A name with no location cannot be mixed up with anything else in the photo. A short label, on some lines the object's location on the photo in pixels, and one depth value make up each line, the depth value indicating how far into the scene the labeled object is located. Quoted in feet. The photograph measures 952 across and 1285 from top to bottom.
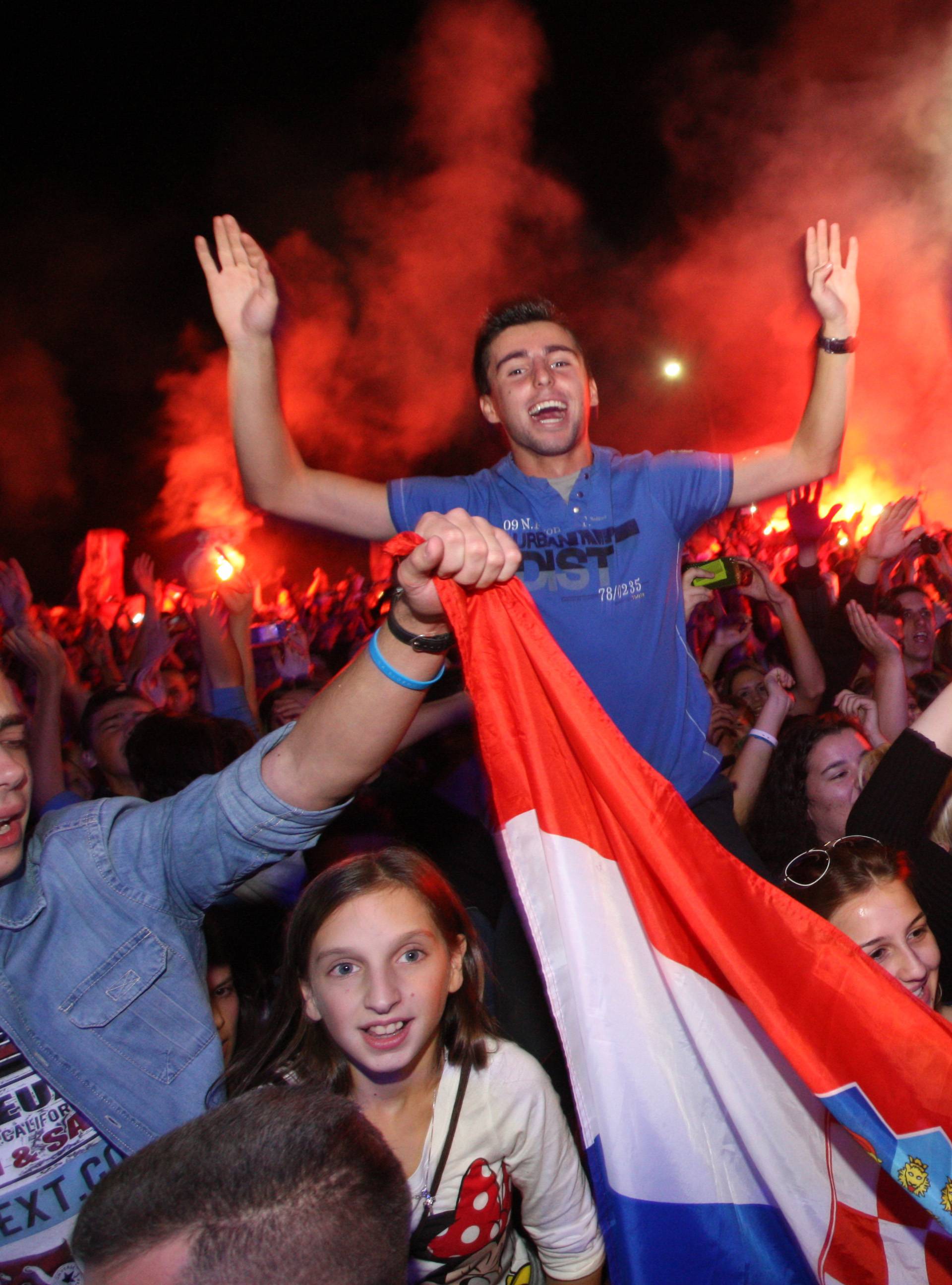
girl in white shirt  6.14
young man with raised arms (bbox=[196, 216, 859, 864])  7.25
